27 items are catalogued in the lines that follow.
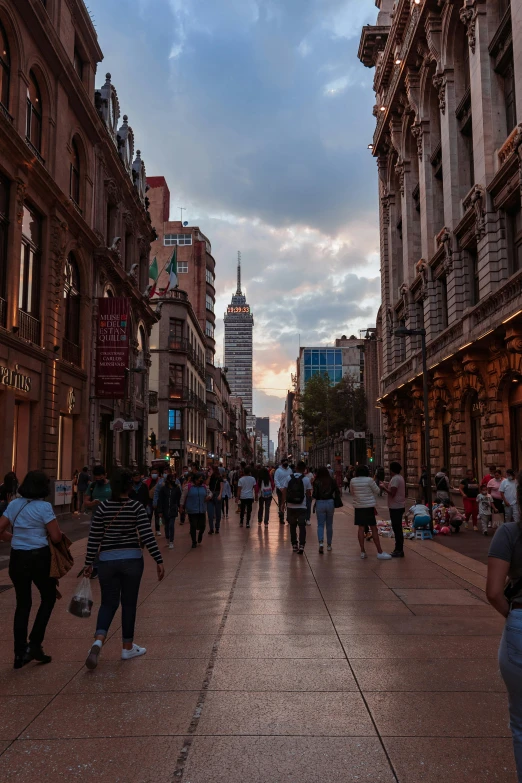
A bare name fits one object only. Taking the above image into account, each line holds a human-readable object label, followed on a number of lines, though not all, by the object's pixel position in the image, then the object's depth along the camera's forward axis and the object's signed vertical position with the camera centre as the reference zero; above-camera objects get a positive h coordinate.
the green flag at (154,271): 39.01 +11.34
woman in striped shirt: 6.19 -0.85
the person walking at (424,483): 20.18 -0.69
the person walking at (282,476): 19.08 -0.40
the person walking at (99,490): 10.49 -0.45
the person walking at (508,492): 14.28 -0.67
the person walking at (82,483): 25.50 -0.81
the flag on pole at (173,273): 42.94 +12.30
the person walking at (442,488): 19.98 -0.79
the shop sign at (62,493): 23.34 -1.10
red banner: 29.36 +5.23
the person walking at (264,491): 20.78 -0.91
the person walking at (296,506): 13.44 -0.91
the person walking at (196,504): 15.21 -0.97
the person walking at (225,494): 23.50 -1.16
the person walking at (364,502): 12.73 -0.77
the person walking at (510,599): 3.07 -0.66
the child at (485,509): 17.22 -1.22
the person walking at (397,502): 13.23 -0.81
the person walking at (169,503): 15.48 -0.99
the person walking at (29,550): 6.09 -0.82
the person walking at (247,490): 20.20 -0.86
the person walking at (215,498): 18.70 -1.03
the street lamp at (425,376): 20.26 +2.74
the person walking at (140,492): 13.66 -0.63
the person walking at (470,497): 19.25 -1.02
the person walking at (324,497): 13.63 -0.72
